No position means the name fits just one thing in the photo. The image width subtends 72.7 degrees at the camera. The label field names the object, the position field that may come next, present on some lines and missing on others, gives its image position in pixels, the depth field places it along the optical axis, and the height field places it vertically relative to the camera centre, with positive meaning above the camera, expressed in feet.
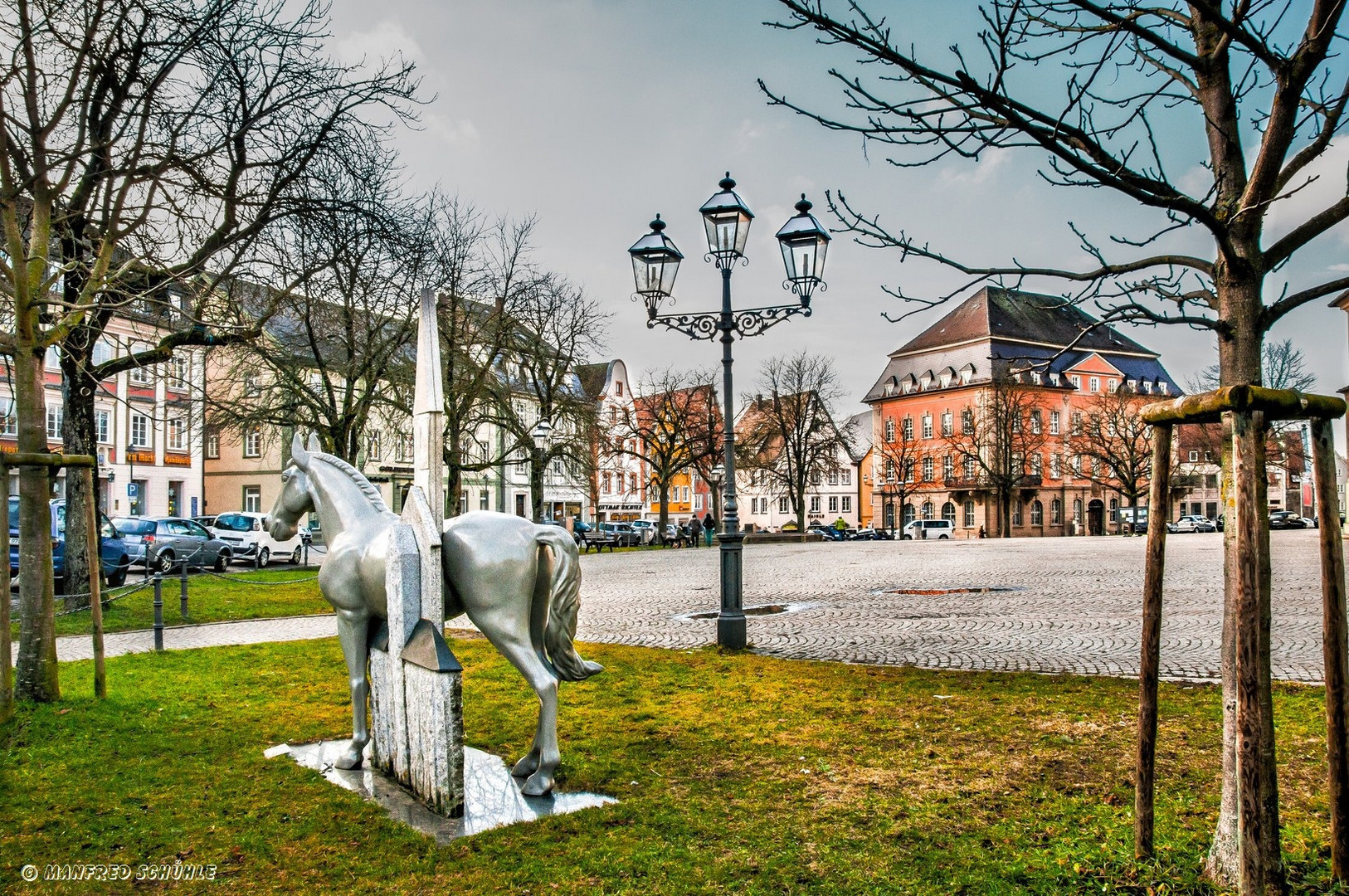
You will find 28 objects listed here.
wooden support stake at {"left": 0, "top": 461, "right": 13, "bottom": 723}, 22.88 -4.07
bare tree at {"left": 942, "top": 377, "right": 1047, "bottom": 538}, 223.71 +7.50
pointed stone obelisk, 15.71 -2.74
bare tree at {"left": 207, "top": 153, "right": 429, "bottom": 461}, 69.18 +13.14
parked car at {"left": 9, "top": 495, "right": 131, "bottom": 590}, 65.77 -4.30
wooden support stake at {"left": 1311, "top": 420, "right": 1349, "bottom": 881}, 10.94 -2.03
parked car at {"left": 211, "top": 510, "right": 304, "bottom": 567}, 98.02 -5.34
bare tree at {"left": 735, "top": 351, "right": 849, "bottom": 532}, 199.21 +11.33
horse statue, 17.20 -1.88
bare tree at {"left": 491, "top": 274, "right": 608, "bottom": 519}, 109.50 +15.07
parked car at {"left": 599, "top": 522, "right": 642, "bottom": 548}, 165.89 -9.42
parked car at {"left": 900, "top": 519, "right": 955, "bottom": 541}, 214.07 -12.55
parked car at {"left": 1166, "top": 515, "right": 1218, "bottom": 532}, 230.27 -13.94
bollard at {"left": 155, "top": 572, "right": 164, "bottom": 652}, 37.65 -5.51
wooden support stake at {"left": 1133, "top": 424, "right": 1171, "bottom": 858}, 12.36 -2.42
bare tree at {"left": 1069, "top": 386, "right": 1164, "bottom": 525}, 213.87 +7.18
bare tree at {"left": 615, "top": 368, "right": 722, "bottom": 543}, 167.43 +9.82
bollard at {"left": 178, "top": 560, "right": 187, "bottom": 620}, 48.75 -5.58
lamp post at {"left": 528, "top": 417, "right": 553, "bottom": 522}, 98.68 +3.36
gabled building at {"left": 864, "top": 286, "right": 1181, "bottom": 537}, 238.48 +13.08
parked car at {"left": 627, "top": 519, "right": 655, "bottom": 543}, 175.56 -9.44
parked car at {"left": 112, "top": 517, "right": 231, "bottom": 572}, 82.99 -4.68
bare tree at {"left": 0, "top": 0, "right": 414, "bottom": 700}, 26.17 +12.35
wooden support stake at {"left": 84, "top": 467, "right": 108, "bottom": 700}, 24.94 -2.99
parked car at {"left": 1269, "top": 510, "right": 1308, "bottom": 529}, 234.99 -13.86
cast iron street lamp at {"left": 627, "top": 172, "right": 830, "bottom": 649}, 37.24 +8.90
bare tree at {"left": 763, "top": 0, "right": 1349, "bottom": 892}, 12.00 +4.66
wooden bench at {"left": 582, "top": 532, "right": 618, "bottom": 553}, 145.83 -9.58
